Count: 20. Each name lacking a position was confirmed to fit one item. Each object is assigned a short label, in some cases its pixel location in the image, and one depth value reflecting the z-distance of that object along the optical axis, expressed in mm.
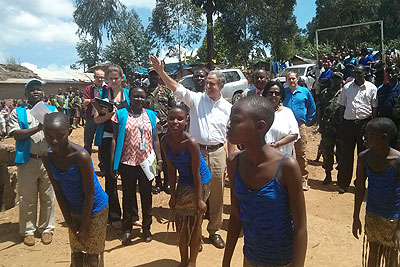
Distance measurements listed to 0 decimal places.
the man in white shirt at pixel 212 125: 3896
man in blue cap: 4078
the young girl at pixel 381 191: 2545
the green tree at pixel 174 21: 22781
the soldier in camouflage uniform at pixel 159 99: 5695
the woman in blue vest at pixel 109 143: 4453
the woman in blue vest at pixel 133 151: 3994
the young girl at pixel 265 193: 1747
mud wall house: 18375
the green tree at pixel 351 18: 30062
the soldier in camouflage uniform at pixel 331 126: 6391
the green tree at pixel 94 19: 35500
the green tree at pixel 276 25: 22562
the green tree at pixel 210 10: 20594
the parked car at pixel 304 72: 15396
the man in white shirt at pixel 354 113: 5691
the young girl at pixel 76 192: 2582
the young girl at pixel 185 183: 3242
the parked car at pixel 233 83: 14782
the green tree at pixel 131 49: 25797
